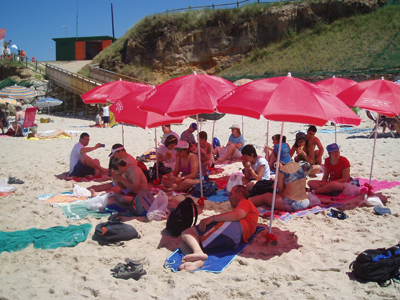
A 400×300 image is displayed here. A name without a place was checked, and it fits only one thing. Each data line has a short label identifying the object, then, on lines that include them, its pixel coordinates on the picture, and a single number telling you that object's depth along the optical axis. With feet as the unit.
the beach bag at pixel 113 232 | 11.71
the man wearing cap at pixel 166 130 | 23.18
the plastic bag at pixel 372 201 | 14.49
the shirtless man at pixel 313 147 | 21.44
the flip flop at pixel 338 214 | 13.64
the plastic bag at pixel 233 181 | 16.59
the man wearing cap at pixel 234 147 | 24.88
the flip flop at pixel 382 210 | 13.75
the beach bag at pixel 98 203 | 14.88
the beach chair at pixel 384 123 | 32.92
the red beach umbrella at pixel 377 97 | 13.52
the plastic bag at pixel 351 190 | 16.11
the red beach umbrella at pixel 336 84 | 21.26
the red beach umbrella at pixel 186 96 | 12.82
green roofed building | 130.72
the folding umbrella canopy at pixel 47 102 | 61.41
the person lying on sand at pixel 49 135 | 38.29
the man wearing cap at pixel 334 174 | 16.21
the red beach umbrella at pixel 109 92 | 20.97
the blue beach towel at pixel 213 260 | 10.00
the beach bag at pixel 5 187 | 17.26
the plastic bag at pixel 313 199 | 15.03
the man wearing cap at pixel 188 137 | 23.64
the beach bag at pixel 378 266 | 8.87
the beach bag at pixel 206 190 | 17.30
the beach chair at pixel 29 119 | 42.68
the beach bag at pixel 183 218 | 12.29
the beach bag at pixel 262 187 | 15.50
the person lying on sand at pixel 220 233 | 10.83
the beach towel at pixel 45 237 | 11.13
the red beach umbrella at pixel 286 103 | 9.98
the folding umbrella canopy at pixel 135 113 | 17.72
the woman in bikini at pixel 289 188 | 13.62
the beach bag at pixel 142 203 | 14.33
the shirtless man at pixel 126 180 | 14.88
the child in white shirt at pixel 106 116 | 50.09
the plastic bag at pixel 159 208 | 13.97
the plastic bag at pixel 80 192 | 17.13
